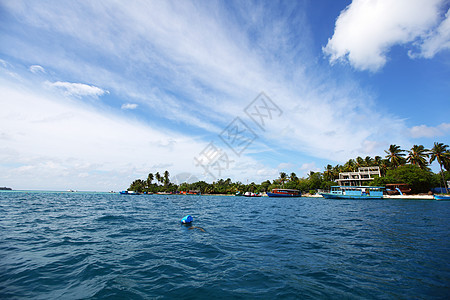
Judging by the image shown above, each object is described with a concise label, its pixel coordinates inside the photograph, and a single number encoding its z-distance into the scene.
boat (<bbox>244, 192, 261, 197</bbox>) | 133.38
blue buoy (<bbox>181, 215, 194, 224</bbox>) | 18.38
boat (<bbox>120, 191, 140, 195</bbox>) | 161.57
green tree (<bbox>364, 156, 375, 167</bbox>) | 106.07
